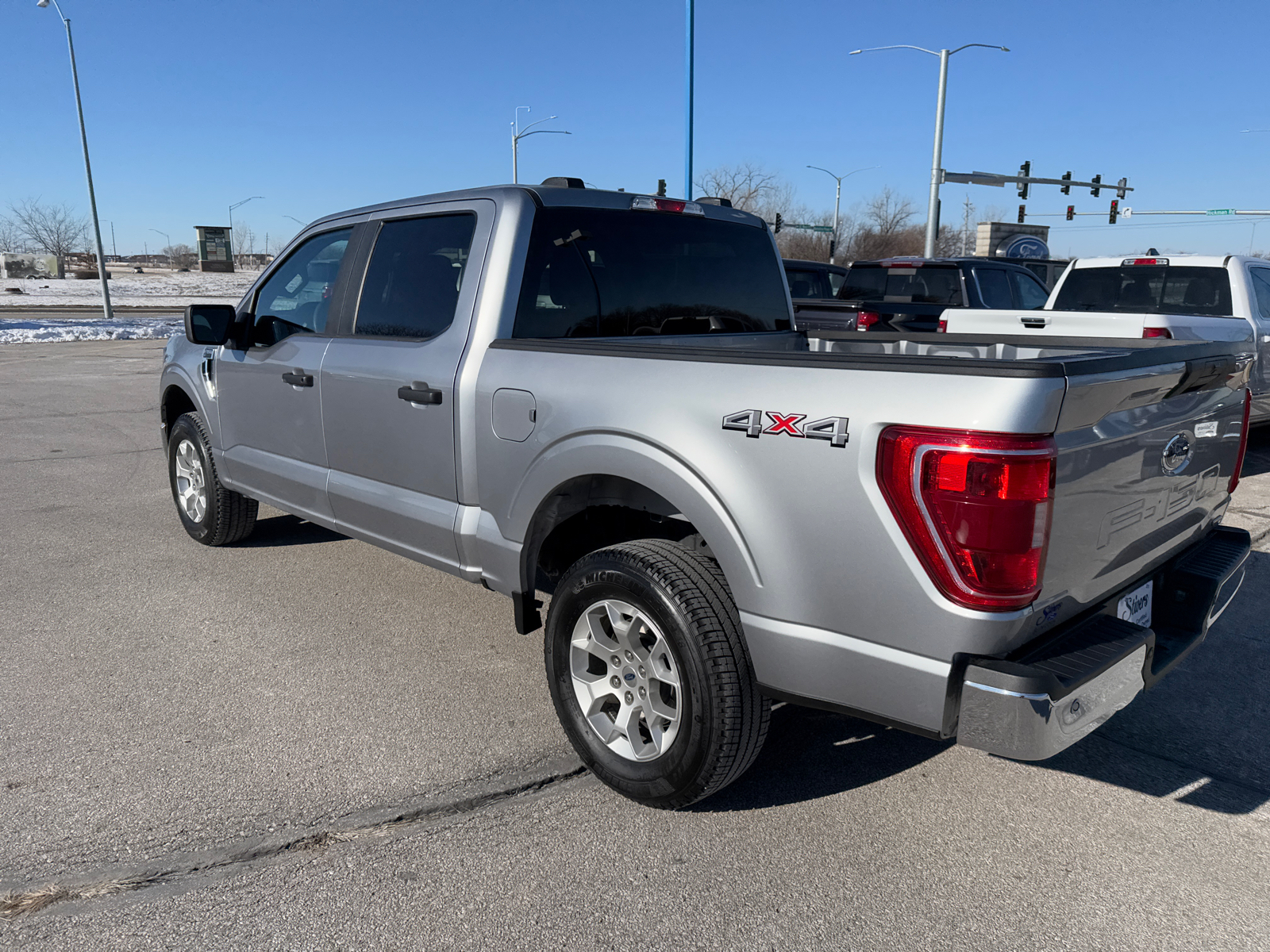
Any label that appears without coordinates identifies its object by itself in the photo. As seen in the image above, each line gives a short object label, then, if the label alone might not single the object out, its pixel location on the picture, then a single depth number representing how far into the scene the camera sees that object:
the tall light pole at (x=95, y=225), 24.86
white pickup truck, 7.21
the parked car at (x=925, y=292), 11.30
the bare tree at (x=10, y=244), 91.06
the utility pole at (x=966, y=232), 81.18
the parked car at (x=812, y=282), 13.93
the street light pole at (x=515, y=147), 33.41
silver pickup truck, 2.27
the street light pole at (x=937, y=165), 29.66
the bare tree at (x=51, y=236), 82.44
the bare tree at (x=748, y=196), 47.91
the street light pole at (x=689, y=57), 19.14
